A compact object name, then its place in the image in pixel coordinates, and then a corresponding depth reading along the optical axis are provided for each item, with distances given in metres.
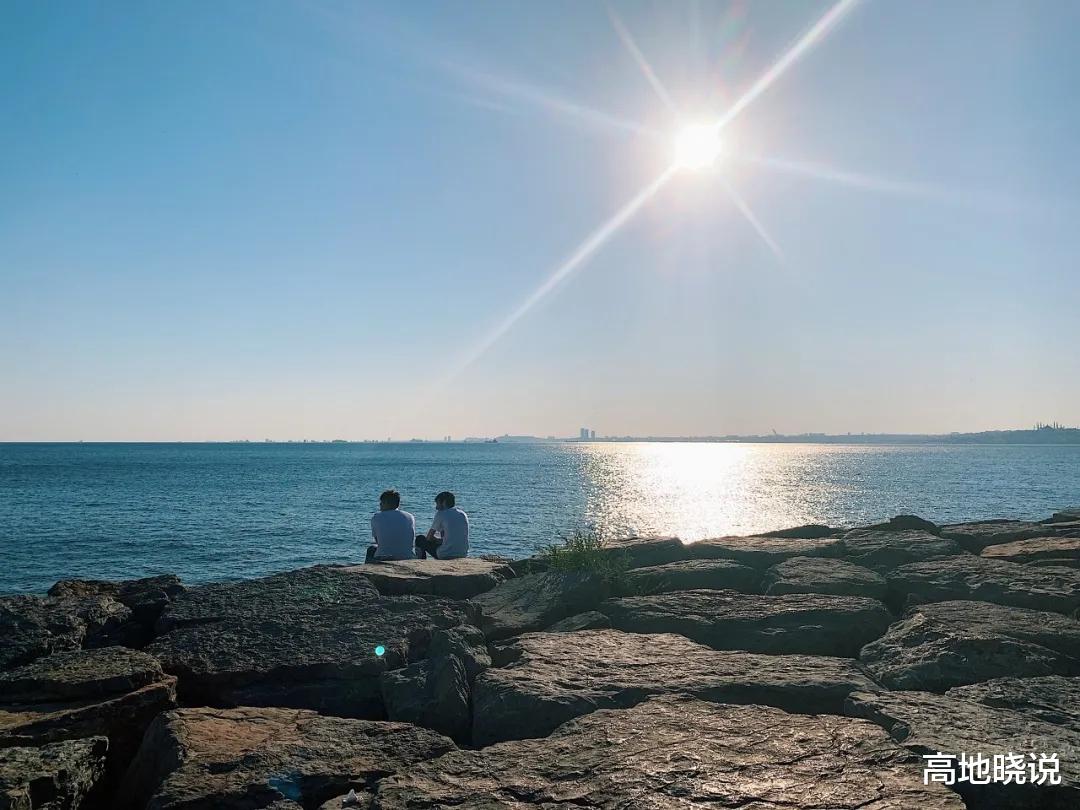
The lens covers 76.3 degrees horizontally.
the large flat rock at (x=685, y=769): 3.37
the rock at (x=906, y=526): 11.18
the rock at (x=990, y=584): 6.83
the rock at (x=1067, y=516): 12.56
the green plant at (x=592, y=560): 8.11
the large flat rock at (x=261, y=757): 3.69
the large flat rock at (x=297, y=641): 5.34
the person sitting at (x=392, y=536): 10.51
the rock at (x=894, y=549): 9.07
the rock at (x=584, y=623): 6.72
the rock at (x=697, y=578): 8.13
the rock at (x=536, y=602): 7.00
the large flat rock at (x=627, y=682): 4.63
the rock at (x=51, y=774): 3.49
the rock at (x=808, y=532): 11.77
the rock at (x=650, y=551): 9.60
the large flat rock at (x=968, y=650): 5.02
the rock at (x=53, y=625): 5.89
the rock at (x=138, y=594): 7.18
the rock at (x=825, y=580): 7.42
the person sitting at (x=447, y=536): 11.20
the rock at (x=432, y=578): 8.11
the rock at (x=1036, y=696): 4.30
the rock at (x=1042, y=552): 8.51
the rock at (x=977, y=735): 3.47
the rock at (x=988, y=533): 10.60
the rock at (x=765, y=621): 6.07
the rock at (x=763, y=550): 9.38
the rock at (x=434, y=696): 4.83
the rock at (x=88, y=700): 4.44
